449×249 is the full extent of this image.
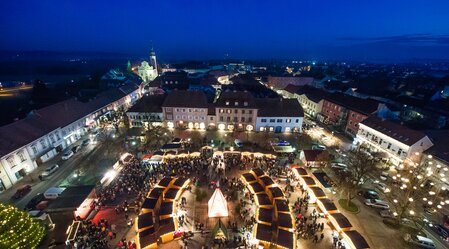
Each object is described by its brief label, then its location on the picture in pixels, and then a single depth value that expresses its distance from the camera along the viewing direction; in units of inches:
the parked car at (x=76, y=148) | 1529.0
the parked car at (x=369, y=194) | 1109.7
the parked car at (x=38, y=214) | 877.4
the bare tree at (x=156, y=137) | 1667.1
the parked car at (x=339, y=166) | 1396.8
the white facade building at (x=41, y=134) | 1175.1
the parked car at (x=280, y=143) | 1630.2
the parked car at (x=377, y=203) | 1044.5
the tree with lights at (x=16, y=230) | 594.6
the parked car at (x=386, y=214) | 993.5
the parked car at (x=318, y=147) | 1631.4
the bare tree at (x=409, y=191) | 899.4
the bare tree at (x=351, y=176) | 1054.4
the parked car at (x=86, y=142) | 1629.7
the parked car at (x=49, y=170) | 1237.5
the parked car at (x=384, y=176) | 1267.7
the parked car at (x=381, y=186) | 1173.8
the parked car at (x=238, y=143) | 1659.9
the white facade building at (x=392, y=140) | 1294.0
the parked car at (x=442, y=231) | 893.2
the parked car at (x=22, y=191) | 1080.6
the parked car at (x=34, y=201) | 1006.4
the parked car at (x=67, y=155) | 1431.8
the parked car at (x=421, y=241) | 832.3
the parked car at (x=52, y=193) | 1048.2
